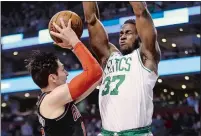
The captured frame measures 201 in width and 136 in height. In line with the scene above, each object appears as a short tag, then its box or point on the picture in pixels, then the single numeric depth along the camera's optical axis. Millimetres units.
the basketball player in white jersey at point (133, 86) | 3238
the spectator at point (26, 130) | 13574
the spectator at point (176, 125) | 10797
